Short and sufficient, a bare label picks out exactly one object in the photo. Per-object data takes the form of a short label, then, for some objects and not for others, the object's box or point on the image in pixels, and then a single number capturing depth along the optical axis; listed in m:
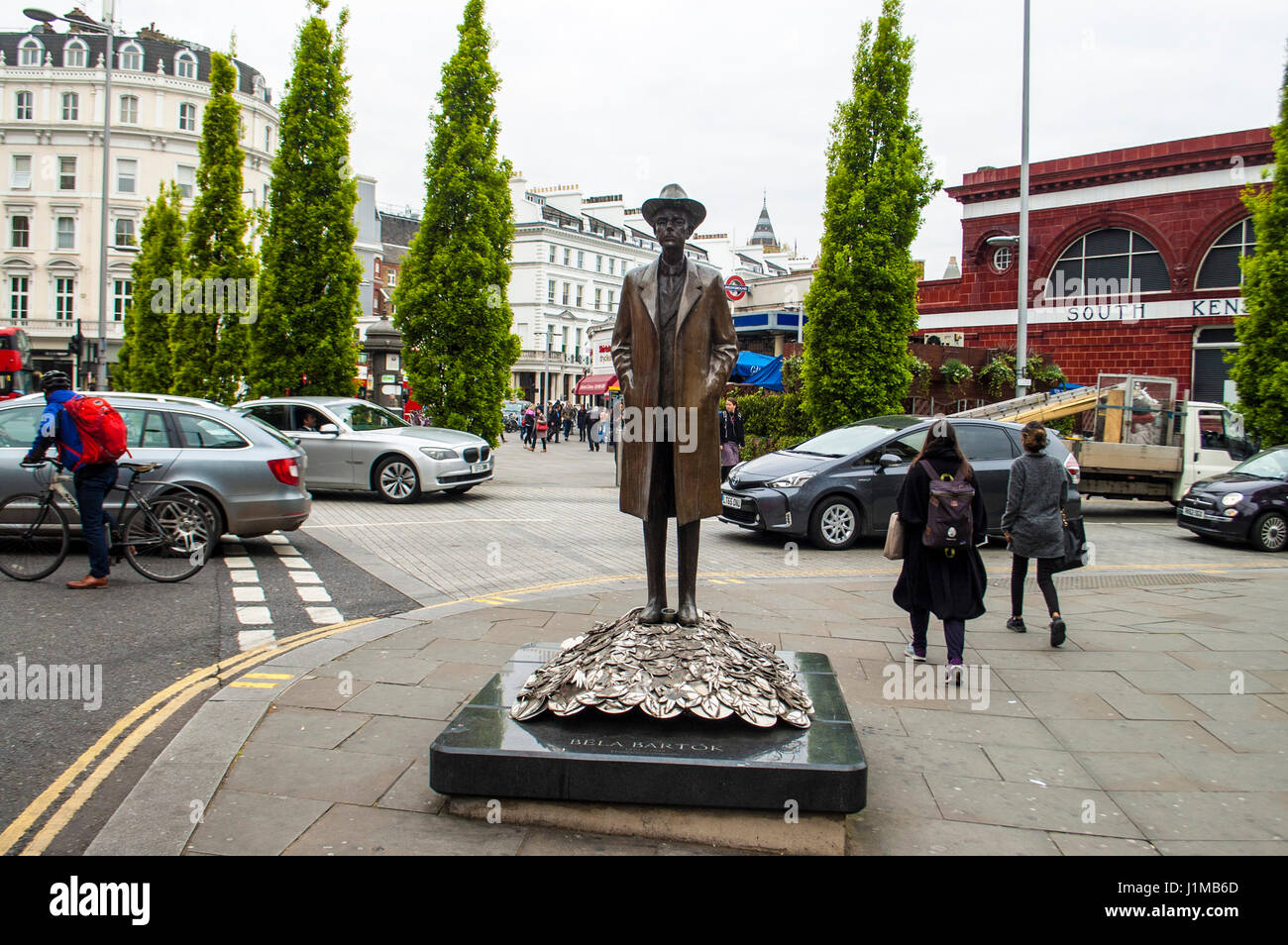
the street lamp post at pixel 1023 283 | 21.53
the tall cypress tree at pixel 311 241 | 21.33
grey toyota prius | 11.98
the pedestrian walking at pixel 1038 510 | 7.46
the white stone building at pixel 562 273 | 81.81
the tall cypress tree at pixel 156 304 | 34.19
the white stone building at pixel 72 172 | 60.22
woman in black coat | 6.21
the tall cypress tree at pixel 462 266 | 20.25
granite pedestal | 3.72
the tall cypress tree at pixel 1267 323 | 17.64
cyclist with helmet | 8.19
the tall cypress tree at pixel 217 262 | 27.55
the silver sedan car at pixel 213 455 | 10.13
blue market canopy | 25.62
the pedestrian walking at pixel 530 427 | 36.91
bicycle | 8.84
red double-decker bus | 31.30
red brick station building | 27.86
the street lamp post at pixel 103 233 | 26.74
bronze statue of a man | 4.59
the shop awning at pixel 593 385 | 47.41
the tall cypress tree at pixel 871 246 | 19.83
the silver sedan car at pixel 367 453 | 15.94
